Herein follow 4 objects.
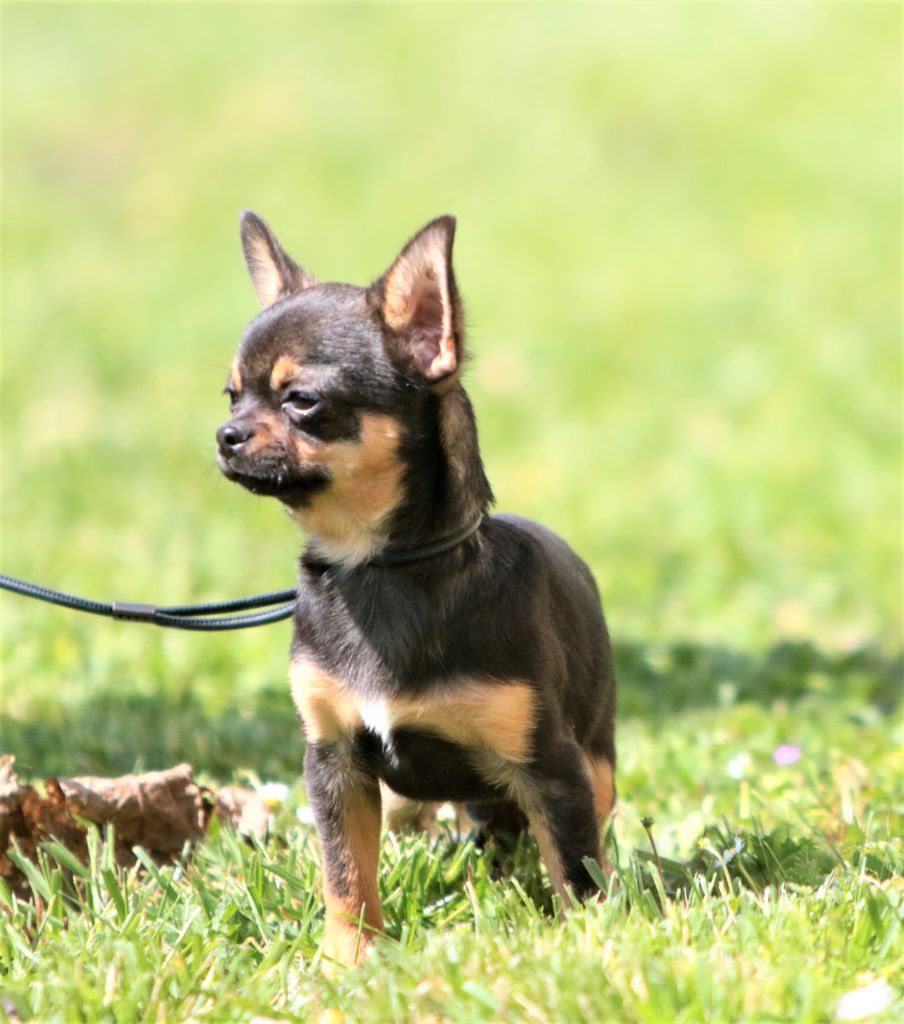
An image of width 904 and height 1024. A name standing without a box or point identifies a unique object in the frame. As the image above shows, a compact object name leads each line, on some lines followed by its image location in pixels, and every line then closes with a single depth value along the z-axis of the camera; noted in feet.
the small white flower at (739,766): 28.85
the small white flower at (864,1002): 16.40
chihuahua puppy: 20.48
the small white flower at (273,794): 26.23
